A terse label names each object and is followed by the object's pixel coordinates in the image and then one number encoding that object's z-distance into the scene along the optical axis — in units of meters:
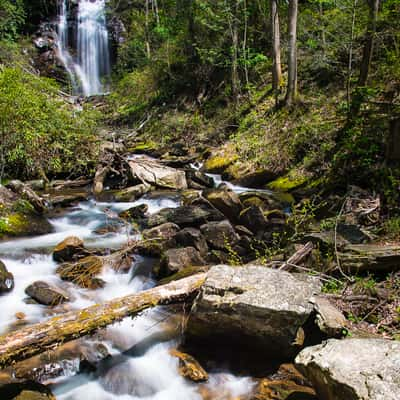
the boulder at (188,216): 7.17
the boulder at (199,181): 10.84
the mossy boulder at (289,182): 9.75
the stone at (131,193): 9.65
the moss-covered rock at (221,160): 12.37
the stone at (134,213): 8.19
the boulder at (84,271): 5.25
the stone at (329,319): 3.40
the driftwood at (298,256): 4.57
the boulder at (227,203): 7.58
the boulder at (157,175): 10.79
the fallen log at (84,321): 3.01
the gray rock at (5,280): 4.86
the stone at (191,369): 3.56
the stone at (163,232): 6.51
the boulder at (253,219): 6.89
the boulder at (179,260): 5.32
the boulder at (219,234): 6.24
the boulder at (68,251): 5.87
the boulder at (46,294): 4.68
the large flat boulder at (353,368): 2.28
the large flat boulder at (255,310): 3.40
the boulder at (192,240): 6.10
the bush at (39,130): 8.11
